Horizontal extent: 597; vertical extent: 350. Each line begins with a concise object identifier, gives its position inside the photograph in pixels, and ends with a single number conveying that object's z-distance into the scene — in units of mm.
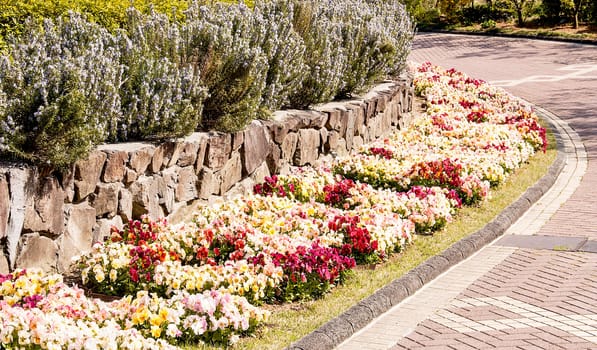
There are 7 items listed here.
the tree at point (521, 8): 37969
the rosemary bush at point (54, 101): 6660
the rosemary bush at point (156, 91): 8009
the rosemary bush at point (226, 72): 9078
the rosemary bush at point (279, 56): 10094
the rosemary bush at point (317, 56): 11047
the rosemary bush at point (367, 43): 12516
